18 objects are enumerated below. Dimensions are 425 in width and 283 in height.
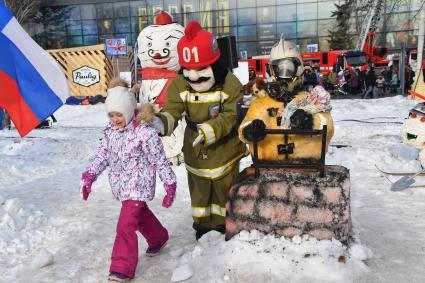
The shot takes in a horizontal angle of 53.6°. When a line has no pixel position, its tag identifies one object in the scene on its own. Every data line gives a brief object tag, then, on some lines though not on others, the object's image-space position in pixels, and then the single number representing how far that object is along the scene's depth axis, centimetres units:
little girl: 293
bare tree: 2442
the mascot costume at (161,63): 606
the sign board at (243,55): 2619
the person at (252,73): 2083
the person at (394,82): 1915
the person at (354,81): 1917
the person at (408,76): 1820
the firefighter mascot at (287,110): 310
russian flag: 374
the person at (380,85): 1898
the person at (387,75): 1972
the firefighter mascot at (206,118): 334
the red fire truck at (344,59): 2083
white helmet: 321
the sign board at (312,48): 2631
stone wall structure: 293
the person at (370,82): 1733
